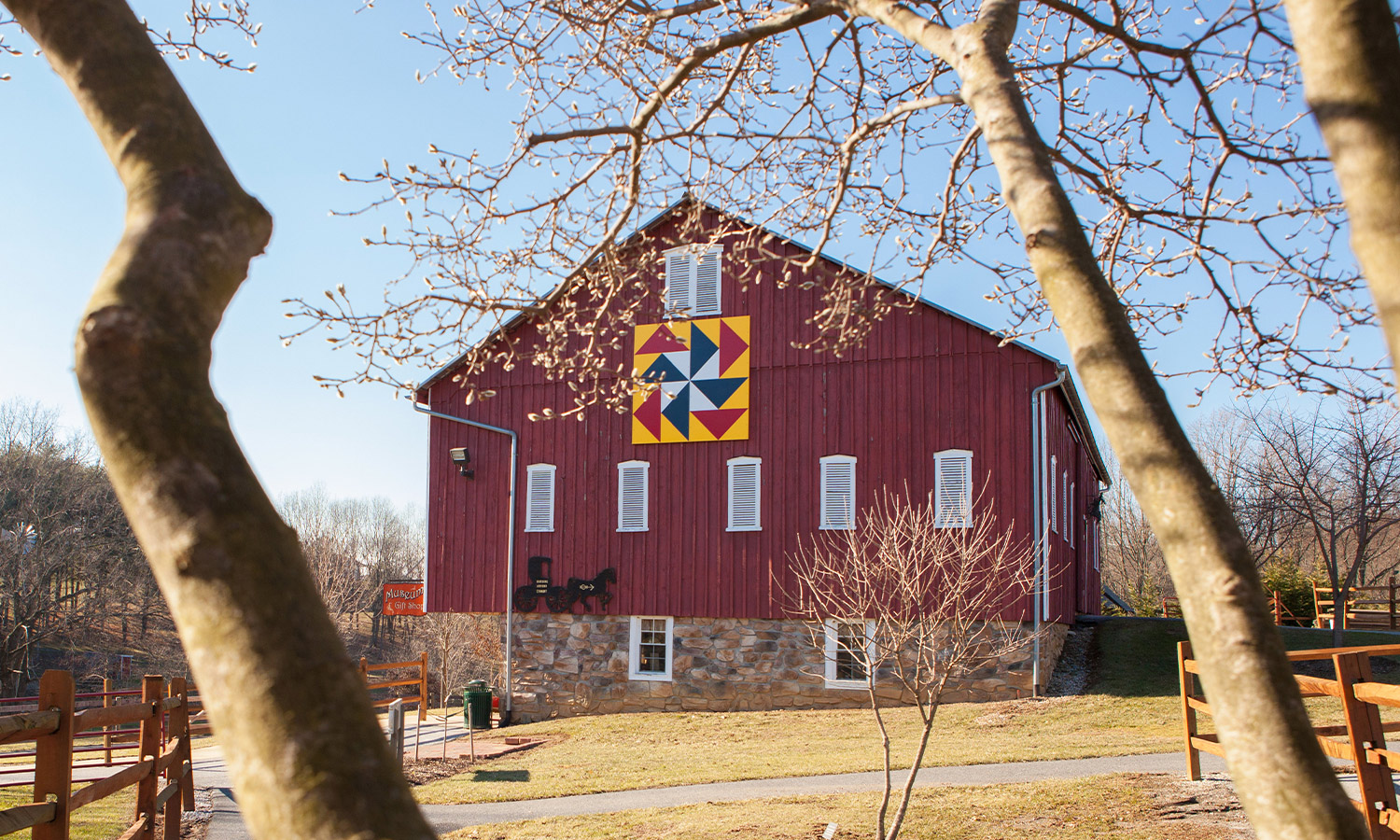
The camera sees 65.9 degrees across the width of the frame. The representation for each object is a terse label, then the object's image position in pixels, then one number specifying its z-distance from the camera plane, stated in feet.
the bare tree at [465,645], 68.95
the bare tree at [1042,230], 7.89
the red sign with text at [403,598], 70.79
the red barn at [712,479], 56.49
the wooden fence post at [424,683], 65.16
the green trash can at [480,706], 63.10
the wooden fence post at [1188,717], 28.09
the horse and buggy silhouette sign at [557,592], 63.16
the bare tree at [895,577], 50.11
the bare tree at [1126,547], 145.59
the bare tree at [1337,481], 71.87
